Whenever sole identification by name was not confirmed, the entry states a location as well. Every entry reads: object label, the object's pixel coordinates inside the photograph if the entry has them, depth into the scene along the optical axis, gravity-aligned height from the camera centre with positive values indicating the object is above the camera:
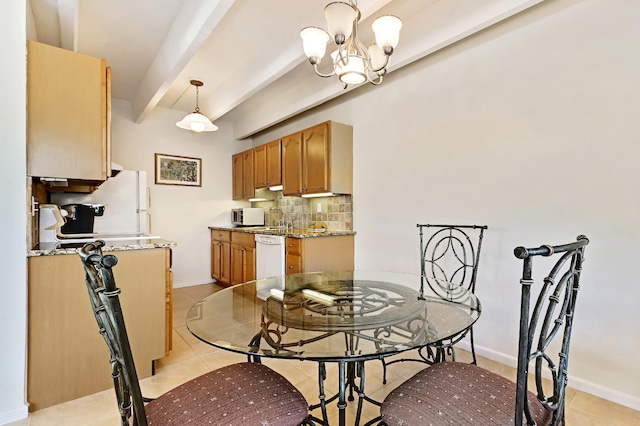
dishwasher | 3.48 -0.46
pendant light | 3.41 +0.99
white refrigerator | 3.38 +0.16
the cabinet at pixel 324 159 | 3.39 +0.61
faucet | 4.74 -0.08
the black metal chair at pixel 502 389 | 0.85 -0.61
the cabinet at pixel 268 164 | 4.16 +0.69
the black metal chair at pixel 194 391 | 0.82 -0.61
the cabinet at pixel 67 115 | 1.83 +0.60
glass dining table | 1.12 -0.45
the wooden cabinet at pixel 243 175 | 4.74 +0.61
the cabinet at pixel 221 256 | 4.53 -0.60
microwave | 4.77 -0.02
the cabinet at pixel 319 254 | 3.22 -0.40
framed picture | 4.54 +0.66
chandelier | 1.58 +0.92
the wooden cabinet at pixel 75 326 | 1.79 -0.66
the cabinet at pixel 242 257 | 3.95 -0.54
